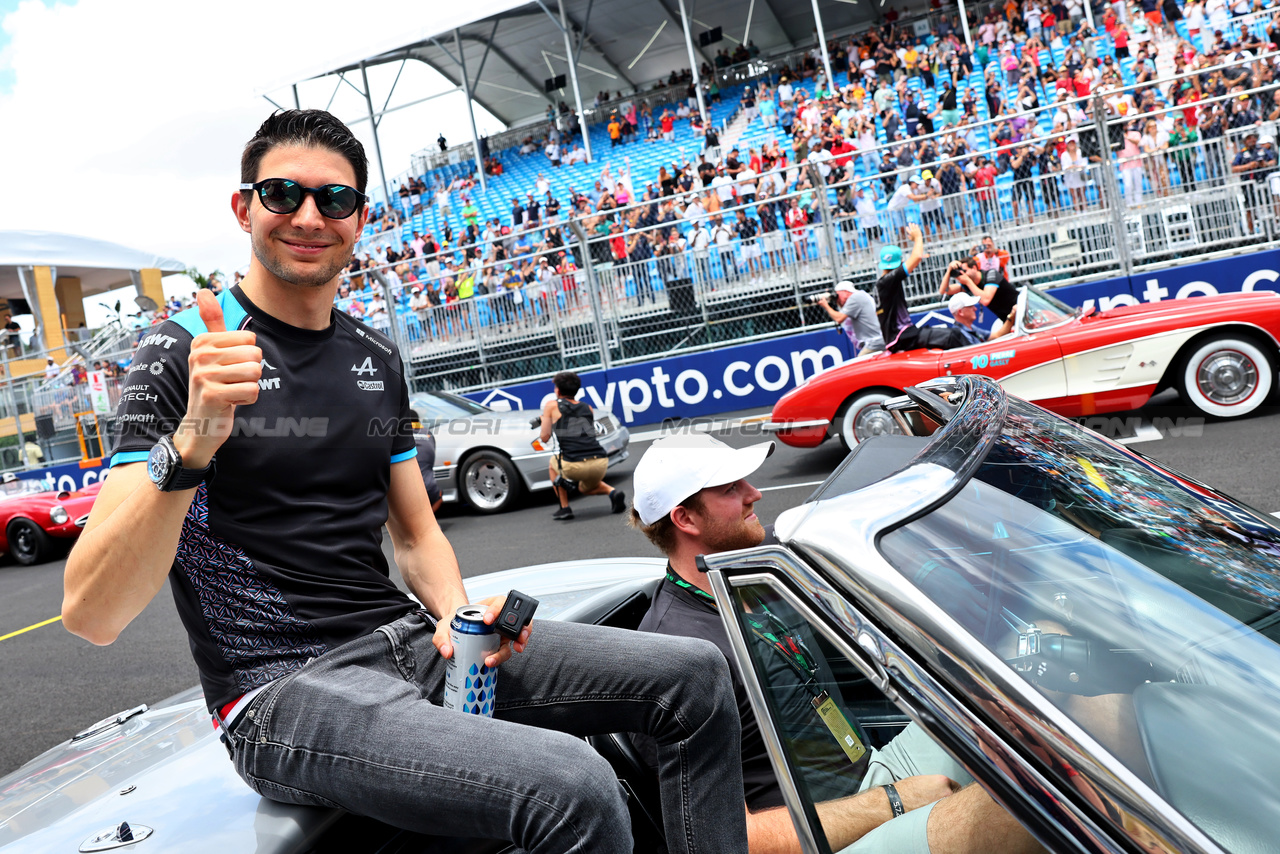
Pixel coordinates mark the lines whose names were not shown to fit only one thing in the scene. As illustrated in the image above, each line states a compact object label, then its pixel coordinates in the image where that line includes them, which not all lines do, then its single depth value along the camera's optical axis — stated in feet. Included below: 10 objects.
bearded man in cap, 4.31
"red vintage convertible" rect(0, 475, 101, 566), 37.11
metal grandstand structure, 85.81
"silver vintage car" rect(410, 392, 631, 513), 31.63
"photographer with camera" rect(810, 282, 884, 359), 31.86
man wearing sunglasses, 4.79
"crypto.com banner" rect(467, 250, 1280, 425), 34.83
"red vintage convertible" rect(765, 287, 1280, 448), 24.06
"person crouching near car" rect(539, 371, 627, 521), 28.60
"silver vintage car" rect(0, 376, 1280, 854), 3.51
